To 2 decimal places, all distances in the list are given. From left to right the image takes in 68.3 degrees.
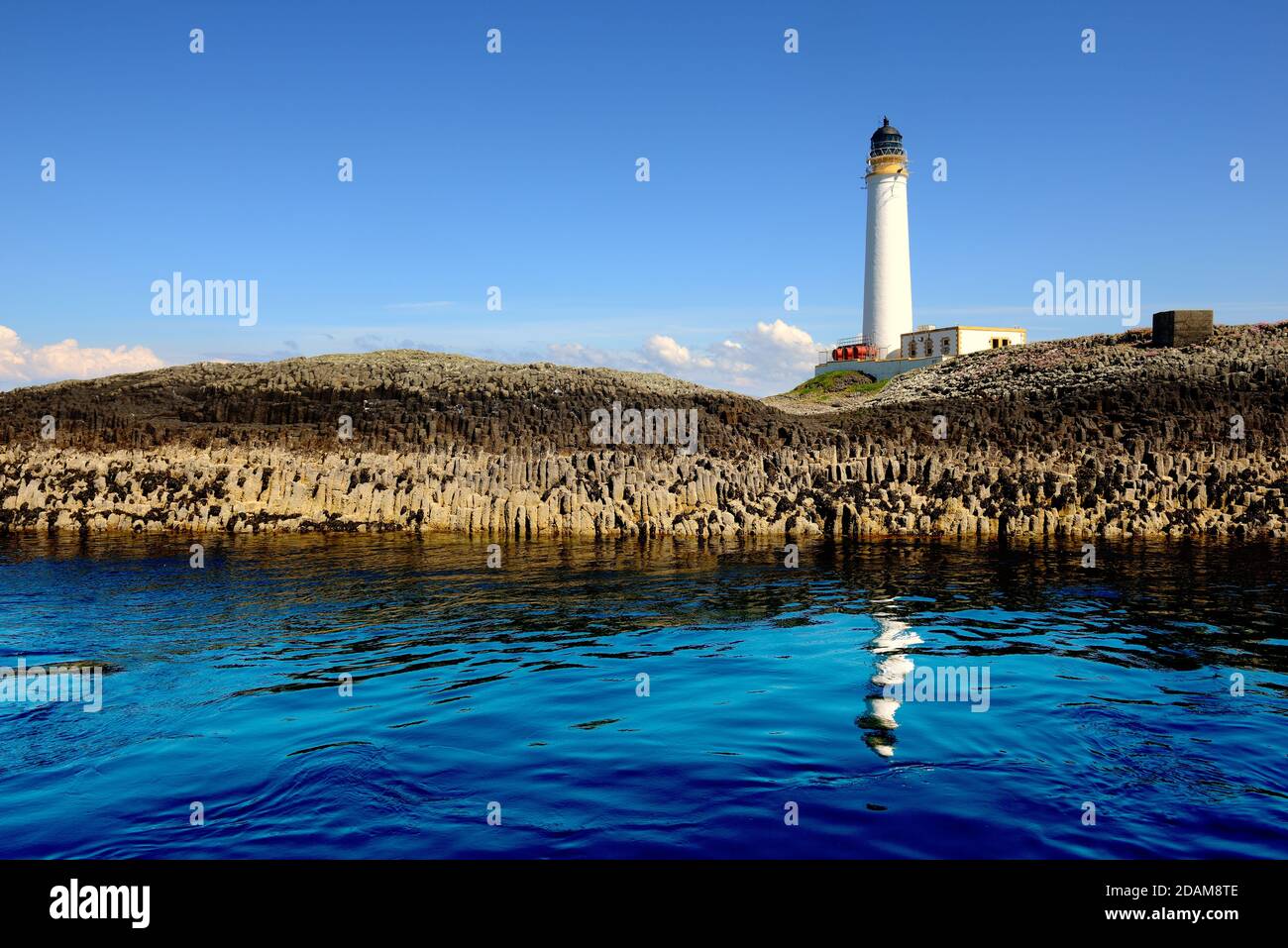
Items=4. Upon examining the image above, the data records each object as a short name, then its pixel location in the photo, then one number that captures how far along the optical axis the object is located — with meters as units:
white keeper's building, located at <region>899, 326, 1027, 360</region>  79.75
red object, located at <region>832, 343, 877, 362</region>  86.19
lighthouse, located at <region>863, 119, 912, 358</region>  83.81
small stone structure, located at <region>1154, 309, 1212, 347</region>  61.22
